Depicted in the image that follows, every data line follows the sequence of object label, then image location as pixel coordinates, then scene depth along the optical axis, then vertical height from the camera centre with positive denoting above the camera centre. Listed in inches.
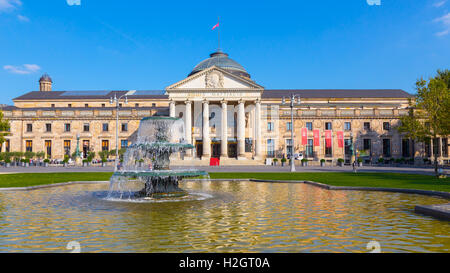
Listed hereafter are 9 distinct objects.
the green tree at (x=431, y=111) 1305.4 +147.9
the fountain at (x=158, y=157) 654.5 -9.3
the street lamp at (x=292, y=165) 1514.3 -61.7
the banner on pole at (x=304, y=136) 2714.1 +116.0
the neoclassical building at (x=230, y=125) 2709.2 +219.0
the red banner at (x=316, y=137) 2665.1 +101.5
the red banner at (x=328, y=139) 2608.3 +87.0
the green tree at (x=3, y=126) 1927.9 +155.7
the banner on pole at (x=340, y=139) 2604.8 +86.5
